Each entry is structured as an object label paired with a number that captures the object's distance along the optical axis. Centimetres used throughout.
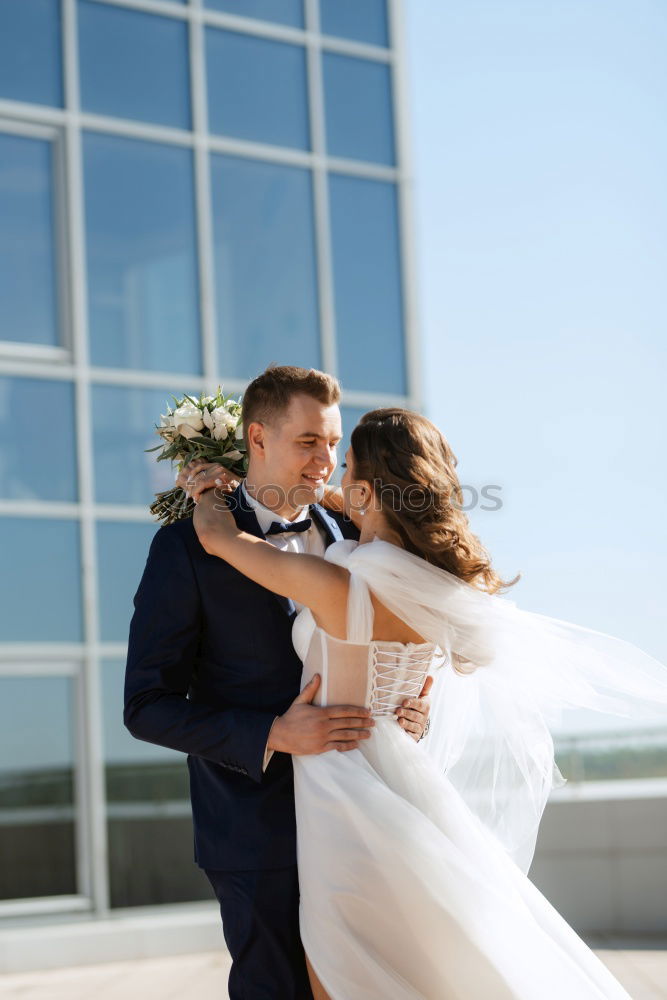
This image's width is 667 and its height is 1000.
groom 279
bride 256
